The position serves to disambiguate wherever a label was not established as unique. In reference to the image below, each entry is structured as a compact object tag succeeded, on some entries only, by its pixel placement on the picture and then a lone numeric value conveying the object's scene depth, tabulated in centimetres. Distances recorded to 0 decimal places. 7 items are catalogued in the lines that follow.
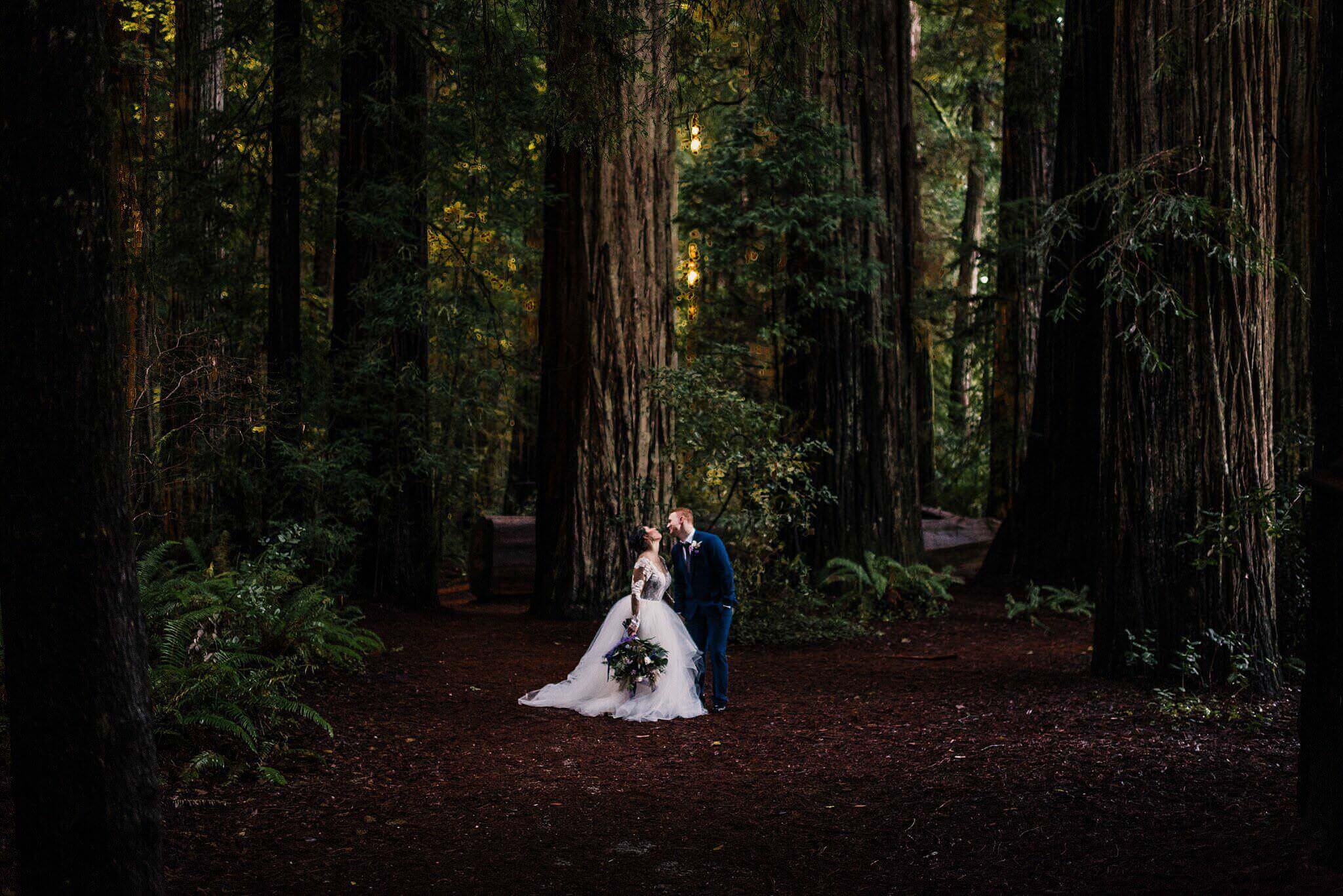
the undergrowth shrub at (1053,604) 1284
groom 868
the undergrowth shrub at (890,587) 1306
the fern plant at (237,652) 660
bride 864
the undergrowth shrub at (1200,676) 758
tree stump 1494
